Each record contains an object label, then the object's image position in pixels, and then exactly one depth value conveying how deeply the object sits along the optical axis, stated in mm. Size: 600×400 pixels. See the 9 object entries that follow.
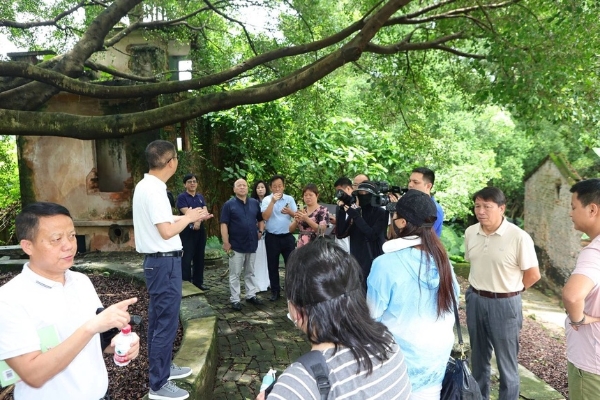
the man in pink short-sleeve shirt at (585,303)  2328
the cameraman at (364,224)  4762
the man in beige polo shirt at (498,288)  3537
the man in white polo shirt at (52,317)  1743
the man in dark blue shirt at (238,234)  6137
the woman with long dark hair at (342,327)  1463
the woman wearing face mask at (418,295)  2305
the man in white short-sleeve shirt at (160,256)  3271
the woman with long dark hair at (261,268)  6711
